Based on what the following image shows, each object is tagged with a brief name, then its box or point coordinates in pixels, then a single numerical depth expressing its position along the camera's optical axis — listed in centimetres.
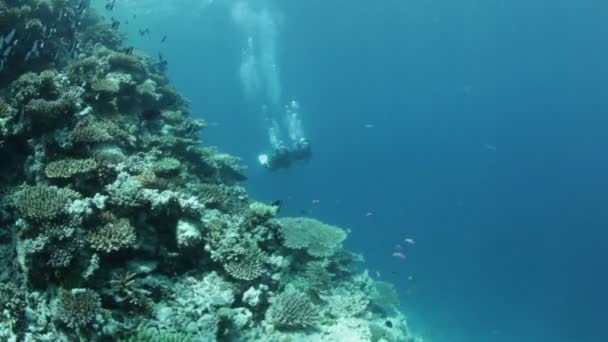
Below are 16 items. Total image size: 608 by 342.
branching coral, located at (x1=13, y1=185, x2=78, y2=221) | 588
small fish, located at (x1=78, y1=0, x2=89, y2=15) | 1184
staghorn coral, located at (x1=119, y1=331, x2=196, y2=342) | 517
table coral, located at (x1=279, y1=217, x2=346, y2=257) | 1041
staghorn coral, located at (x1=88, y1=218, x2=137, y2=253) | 607
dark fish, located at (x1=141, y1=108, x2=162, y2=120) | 1034
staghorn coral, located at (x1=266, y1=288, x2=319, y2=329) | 711
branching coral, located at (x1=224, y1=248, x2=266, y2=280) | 701
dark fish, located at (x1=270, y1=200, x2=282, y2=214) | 850
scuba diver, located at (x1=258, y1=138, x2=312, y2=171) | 2392
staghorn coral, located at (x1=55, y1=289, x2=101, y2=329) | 513
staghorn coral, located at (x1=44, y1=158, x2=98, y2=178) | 679
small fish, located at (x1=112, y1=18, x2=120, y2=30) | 1371
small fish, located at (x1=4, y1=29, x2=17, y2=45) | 782
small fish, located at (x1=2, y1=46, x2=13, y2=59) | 788
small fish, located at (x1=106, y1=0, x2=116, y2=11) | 1462
